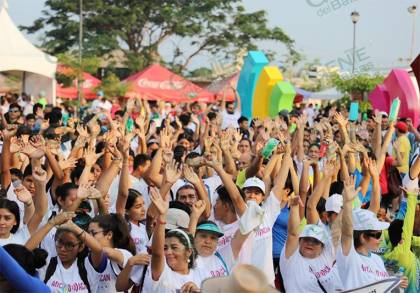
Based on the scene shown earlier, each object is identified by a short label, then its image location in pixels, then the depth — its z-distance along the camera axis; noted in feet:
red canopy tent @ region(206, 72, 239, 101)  92.20
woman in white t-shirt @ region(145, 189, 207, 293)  13.55
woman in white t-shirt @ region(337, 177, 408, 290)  15.43
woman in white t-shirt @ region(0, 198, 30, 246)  14.88
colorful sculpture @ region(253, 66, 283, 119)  54.03
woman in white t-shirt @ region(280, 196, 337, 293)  16.15
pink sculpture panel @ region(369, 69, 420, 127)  48.91
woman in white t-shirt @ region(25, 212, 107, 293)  14.44
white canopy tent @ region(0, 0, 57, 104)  66.49
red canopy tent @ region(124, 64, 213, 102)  91.61
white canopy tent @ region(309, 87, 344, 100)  105.50
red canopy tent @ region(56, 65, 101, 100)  90.38
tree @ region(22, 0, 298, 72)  127.03
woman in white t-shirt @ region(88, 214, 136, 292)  14.80
